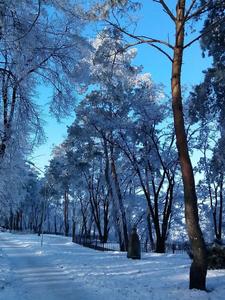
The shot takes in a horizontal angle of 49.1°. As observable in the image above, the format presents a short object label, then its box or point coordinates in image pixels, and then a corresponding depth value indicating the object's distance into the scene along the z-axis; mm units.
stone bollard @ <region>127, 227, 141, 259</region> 11532
